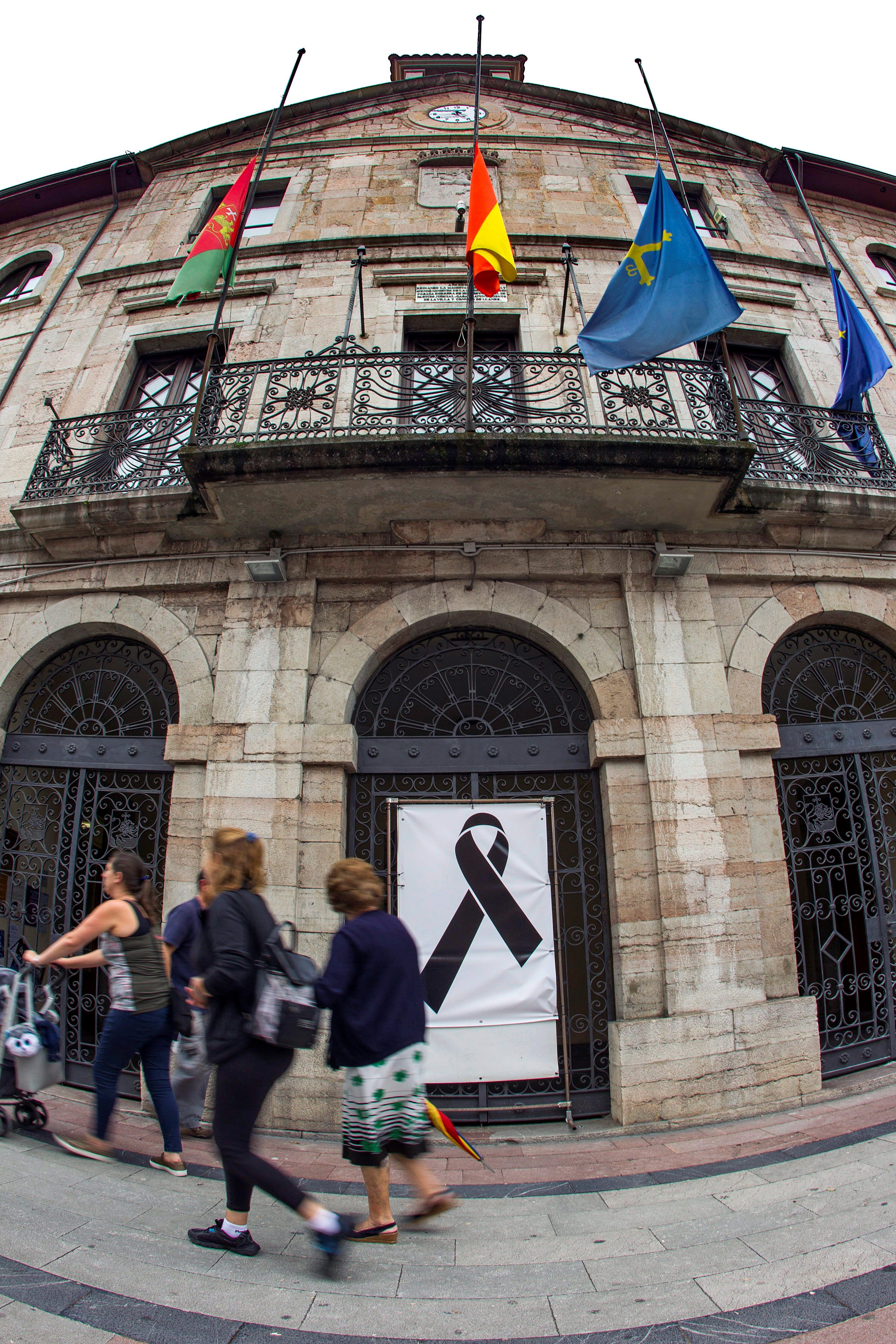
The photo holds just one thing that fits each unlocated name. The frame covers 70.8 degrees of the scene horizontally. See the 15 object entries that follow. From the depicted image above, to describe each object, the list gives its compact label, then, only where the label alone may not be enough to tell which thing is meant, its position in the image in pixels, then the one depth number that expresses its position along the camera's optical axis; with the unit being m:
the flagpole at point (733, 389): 5.94
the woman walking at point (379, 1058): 2.70
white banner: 4.85
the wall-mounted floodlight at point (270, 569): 6.00
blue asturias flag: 6.01
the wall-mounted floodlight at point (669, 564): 5.99
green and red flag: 7.21
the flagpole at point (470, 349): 5.80
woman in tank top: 3.47
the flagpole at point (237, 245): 6.24
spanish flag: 6.33
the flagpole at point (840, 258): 8.64
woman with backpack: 2.44
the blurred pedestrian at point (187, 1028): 3.69
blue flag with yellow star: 7.14
